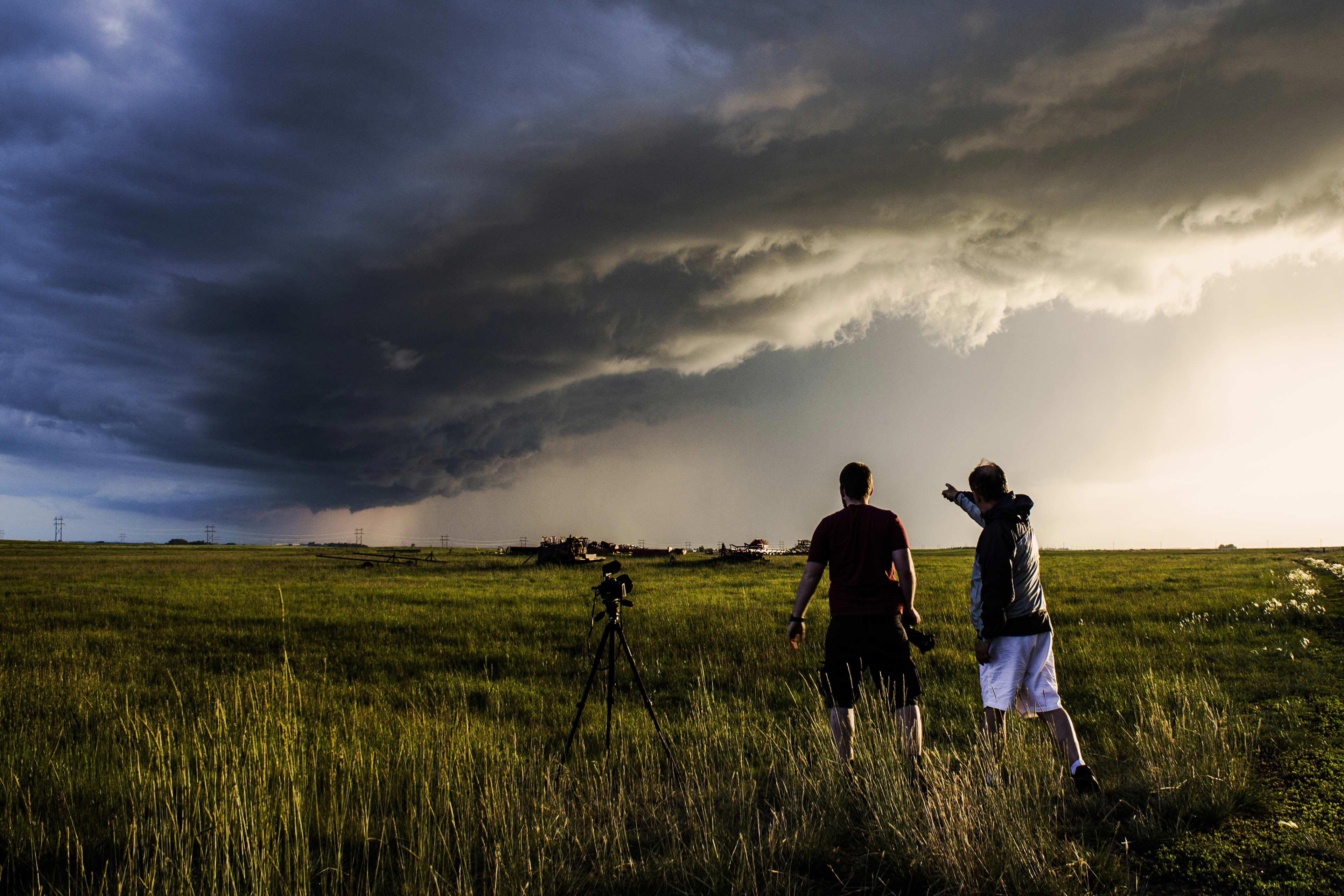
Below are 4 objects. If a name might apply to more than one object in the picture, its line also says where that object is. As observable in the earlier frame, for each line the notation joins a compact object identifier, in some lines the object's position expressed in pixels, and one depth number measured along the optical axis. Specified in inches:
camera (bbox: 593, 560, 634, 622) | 231.0
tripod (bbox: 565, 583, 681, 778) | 226.8
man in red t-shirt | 207.6
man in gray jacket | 202.5
